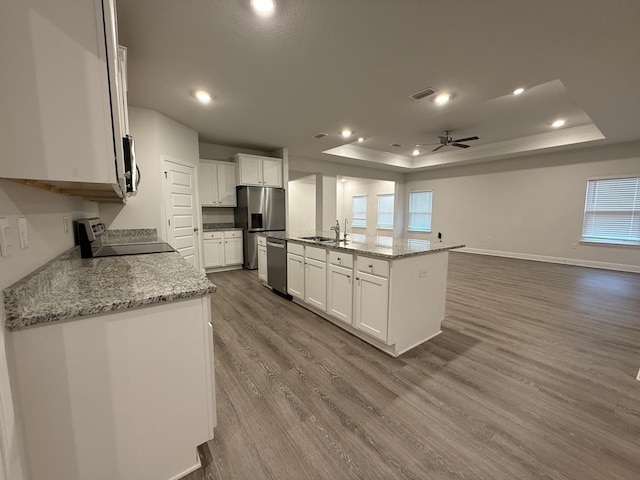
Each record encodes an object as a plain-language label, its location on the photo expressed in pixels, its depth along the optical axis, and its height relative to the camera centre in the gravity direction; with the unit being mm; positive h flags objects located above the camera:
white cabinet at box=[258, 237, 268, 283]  4270 -736
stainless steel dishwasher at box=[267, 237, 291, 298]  3750 -740
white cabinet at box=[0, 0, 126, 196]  830 +417
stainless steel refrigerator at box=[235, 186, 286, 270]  5379 +11
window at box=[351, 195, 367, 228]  10945 +163
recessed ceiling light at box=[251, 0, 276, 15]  1744 +1408
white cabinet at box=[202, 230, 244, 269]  5207 -703
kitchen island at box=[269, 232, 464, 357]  2275 -702
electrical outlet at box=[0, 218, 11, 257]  861 -81
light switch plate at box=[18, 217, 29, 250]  1031 -77
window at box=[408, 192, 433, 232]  8875 +143
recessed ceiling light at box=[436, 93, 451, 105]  3154 +1441
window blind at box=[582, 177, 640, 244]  5320 +102
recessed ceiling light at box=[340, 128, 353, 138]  4555 +1470
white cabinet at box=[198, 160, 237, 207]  5117 +618
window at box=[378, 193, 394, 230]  9911 +154
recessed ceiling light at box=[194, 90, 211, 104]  3068 +1422
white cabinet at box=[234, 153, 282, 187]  5320 +937
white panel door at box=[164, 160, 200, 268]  3955 +88
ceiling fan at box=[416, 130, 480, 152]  5051 +1442
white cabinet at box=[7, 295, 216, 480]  942 -719
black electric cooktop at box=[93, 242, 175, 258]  2127 -311
